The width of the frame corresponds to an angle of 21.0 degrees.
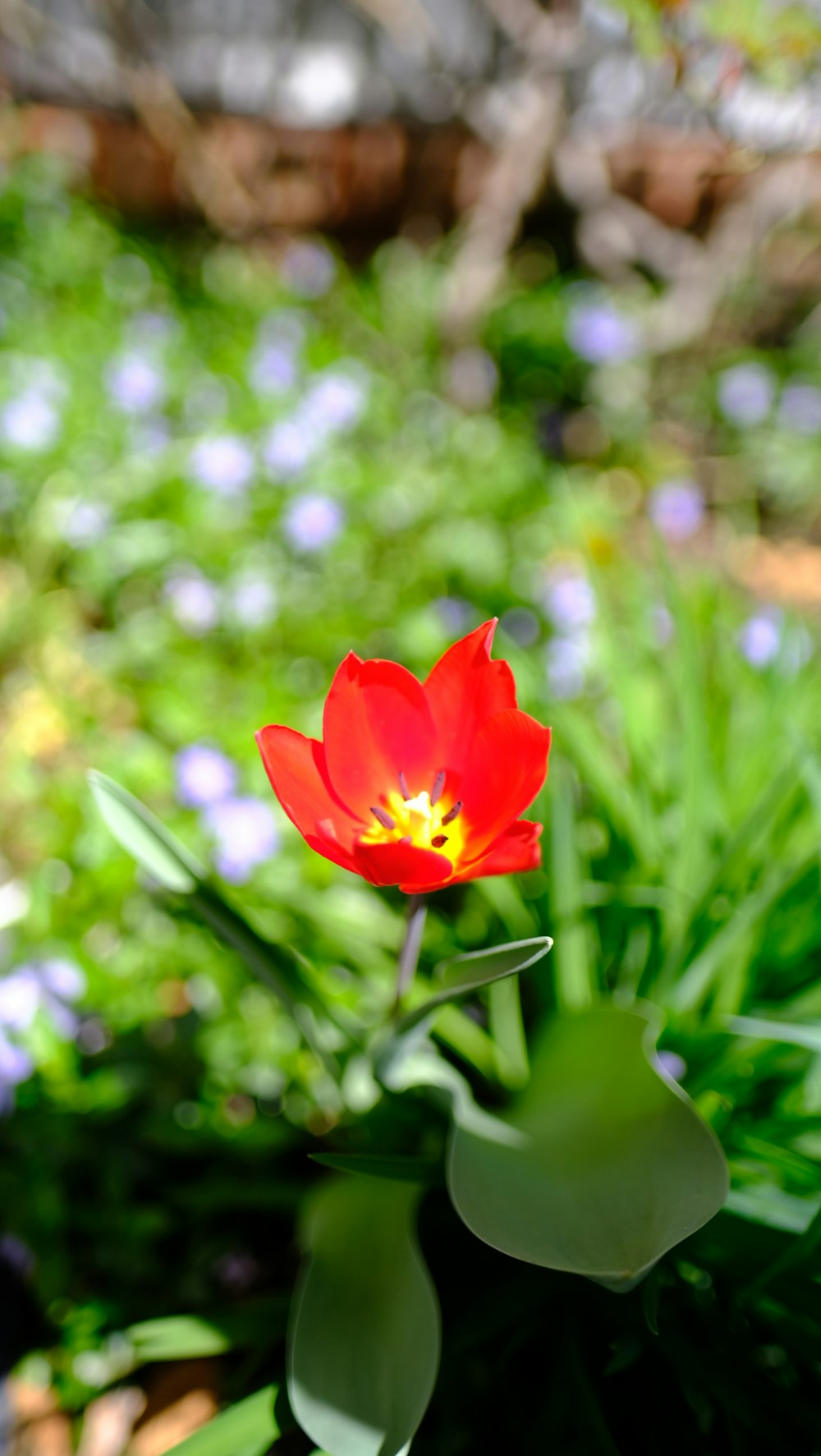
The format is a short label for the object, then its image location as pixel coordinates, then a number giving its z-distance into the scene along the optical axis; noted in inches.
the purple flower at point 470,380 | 47.6
